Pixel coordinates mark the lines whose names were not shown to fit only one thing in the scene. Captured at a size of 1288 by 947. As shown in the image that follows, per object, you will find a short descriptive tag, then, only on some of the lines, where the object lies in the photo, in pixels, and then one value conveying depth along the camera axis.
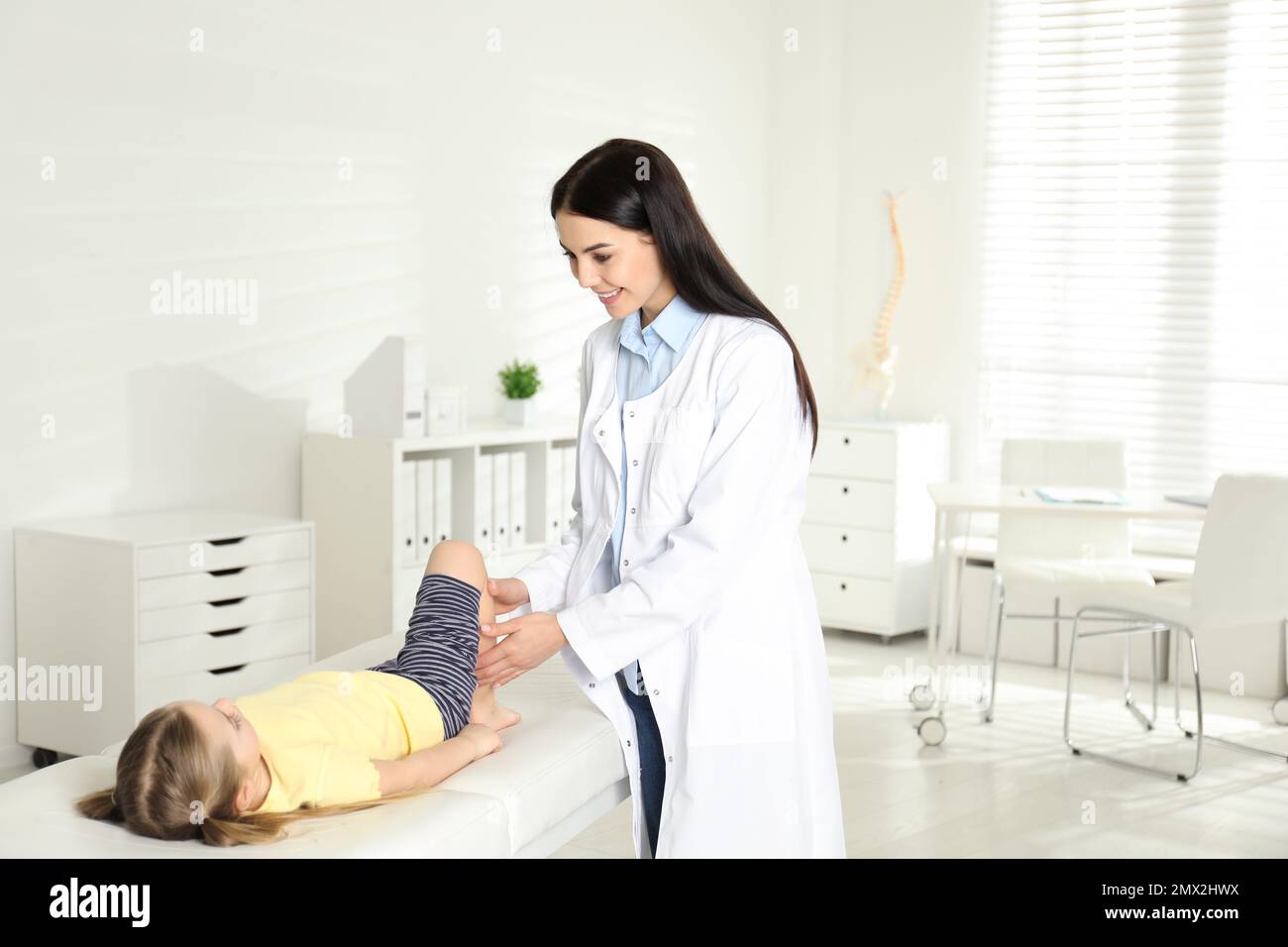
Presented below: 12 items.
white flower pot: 4.28
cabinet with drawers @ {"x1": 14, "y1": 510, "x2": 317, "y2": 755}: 3.15
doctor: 1.71
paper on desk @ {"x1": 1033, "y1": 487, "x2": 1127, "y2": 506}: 3.91
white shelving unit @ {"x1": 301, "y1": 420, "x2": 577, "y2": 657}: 3.80
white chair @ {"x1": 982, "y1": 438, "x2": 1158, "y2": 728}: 4.37
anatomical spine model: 5.32
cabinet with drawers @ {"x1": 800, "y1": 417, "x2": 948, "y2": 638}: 4.96
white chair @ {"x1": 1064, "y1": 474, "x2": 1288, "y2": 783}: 3.45
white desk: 3.79
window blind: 4.80
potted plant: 4.27
